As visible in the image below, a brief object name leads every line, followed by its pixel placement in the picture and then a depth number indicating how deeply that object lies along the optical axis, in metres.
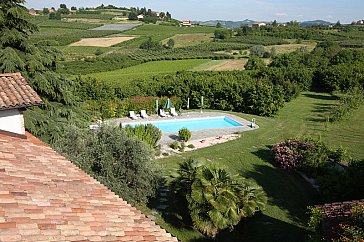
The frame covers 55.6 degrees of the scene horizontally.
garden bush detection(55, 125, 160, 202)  12.71
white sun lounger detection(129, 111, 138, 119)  27.67
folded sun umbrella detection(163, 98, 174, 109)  29.41
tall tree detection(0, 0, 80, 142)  15.02
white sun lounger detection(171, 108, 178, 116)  28.91
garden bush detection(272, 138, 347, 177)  16.73
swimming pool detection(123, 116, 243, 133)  26.77
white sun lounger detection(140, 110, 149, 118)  28.21
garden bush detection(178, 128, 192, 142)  21.62
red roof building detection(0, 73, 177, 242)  5.01
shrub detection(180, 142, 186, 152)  20.51
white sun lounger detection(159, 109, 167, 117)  28.73
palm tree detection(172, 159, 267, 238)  10.86
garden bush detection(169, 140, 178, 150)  20.70
